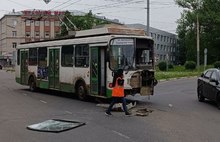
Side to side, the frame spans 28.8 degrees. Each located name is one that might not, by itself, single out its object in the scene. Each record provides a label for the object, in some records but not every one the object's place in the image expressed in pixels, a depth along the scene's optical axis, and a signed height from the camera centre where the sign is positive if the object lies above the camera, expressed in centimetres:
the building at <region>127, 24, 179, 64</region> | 13838 +494
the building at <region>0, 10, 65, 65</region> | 11981 +796
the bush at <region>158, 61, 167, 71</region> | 6406 -110
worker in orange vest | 1460 -107
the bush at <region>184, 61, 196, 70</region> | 6264 -105
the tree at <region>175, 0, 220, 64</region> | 8288 +711
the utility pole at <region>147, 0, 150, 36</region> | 3544 +380
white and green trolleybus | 1748 -10
